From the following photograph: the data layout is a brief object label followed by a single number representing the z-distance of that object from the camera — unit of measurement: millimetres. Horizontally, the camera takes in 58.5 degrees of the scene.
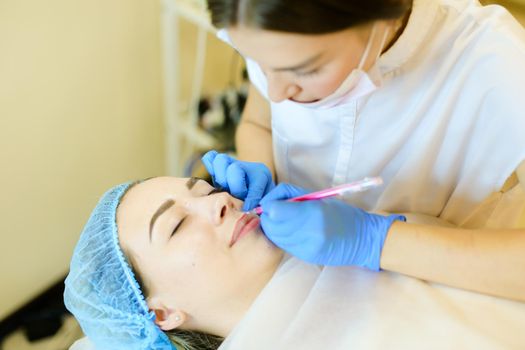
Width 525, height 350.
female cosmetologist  800
